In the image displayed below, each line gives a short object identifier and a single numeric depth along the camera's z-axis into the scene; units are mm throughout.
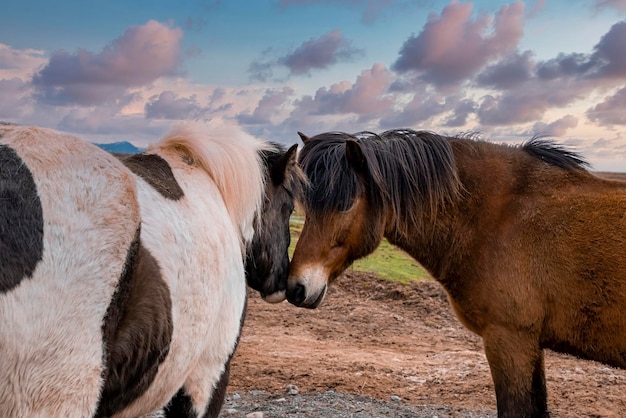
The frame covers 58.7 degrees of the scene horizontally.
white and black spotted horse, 1784
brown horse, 3771
